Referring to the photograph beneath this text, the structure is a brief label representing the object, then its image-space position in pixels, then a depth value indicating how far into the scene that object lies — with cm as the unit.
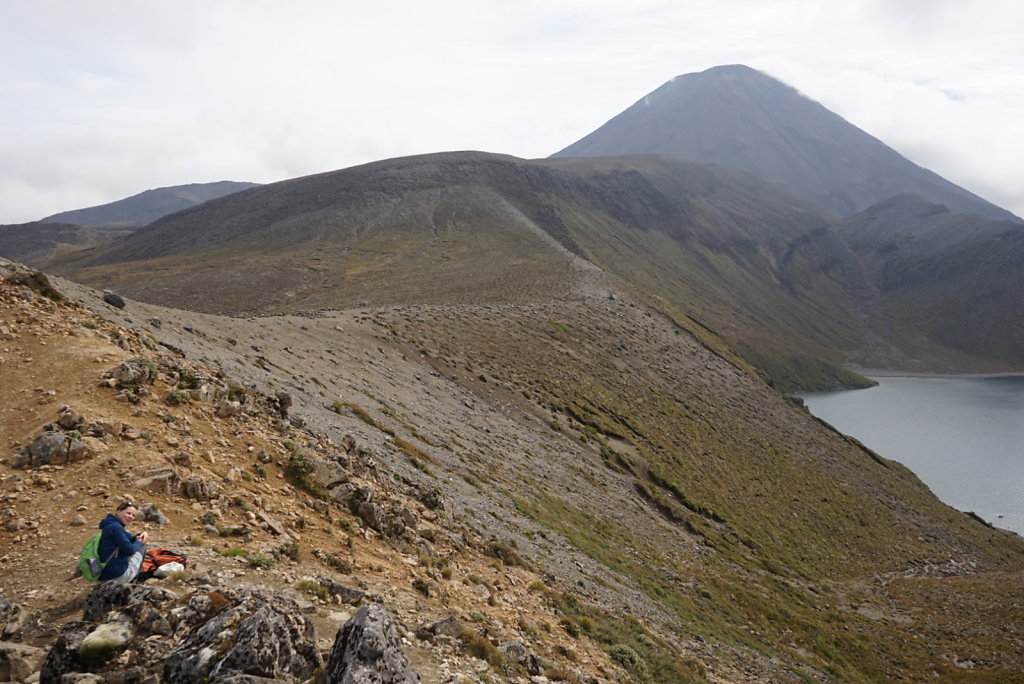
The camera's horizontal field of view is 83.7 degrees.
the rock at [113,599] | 786
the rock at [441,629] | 997
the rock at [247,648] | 696
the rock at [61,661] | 697
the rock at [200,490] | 1109
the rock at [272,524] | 1128
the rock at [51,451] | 1050
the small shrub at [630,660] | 1481
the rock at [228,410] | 1388
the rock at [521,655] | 1081
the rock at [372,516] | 1377
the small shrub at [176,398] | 1312
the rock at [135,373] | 1277
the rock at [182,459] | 1150
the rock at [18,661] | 700
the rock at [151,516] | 1007
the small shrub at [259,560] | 988
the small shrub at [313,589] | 969
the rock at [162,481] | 1069
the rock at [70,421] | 1113
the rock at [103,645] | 707
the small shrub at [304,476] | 1330
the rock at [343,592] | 992
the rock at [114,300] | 2278
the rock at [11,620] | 779
